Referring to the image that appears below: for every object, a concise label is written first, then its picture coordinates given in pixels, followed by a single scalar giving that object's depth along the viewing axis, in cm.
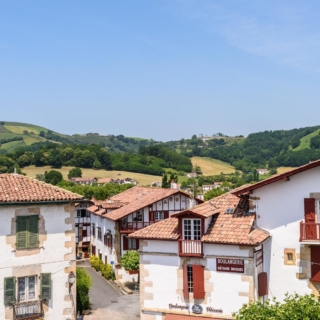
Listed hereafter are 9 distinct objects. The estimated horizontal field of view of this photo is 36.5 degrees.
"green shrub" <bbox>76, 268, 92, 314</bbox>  3117
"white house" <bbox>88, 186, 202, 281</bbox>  4569
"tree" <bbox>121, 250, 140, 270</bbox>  4244
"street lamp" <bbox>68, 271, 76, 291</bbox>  2528
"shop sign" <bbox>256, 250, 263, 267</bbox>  2427
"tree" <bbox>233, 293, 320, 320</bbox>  1685
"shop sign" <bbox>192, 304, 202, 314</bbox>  2494
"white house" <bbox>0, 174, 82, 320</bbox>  2378
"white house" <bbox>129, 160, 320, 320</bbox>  2414
